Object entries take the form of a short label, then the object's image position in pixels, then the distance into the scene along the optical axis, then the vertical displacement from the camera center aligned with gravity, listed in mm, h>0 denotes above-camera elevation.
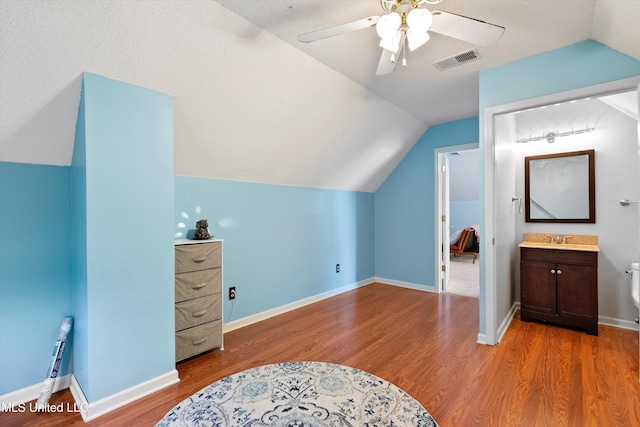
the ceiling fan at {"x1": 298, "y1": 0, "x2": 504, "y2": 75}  1355 +916
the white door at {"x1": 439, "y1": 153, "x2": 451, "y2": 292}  4234 -147
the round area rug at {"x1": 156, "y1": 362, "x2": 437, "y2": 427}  1217 -868
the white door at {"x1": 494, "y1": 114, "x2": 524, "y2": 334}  2711 -17
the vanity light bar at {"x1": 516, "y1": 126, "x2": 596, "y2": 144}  3107 +874
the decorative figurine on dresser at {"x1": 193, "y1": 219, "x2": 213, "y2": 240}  2520 -145
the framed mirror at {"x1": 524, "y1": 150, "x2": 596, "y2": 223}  3098 +281
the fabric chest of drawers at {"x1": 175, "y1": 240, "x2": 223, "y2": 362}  2205 -658
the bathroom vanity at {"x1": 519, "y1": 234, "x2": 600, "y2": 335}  2748 -695
